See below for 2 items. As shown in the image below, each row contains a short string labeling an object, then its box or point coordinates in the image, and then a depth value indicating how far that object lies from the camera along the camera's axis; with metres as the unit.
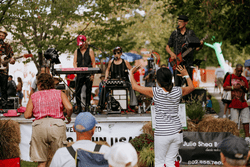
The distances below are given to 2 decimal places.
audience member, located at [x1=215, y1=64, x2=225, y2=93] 22.39
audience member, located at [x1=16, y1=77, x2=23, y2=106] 16.22
